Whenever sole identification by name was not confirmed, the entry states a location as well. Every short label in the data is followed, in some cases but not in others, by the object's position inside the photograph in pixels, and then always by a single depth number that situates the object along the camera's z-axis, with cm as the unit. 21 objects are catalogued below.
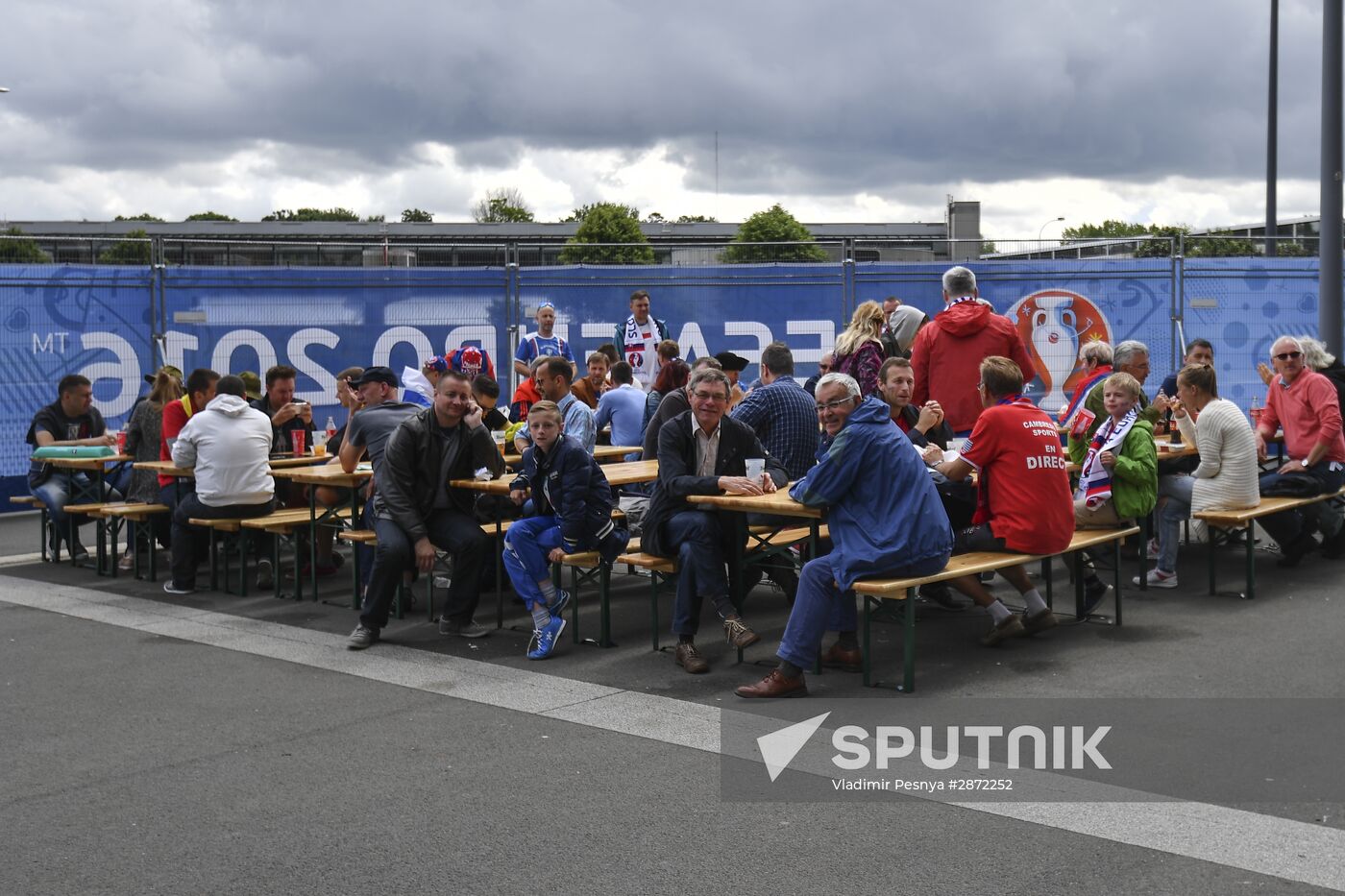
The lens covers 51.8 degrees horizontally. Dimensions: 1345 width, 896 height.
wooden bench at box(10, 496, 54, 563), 1217
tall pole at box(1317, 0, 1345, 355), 1329
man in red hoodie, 1028
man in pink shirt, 1053
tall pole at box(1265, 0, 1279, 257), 2577
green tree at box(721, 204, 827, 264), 6744
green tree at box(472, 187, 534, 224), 9275
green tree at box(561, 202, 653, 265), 6022
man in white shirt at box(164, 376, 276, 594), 1020
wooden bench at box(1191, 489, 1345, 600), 945
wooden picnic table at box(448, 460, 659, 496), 861
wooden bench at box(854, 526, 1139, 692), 696
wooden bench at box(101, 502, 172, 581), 1092
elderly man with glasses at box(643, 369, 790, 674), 777
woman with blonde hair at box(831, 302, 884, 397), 1038
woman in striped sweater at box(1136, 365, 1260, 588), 972
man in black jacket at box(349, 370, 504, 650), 856
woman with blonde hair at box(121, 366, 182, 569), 1120
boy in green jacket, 895
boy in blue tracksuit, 818
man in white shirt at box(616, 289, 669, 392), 1600
